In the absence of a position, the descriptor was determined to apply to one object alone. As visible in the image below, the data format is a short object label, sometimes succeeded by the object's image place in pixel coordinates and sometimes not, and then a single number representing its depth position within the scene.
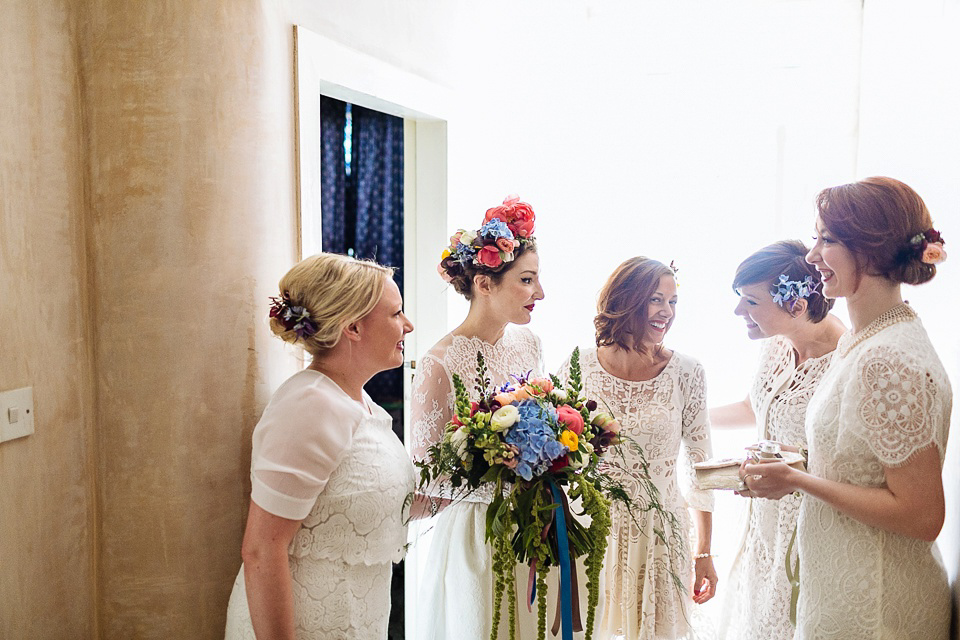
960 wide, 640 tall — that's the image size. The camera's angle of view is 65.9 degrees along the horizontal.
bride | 2.12
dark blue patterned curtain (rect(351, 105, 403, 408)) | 3.73
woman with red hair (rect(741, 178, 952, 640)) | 1.62
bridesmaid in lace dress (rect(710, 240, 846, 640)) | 2.25
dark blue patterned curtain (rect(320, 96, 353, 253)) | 3.62
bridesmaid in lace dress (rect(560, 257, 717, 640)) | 2.36
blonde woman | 1.57
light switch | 1.45
